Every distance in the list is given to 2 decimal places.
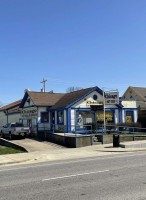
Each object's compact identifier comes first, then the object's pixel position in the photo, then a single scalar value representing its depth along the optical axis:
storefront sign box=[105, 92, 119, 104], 25.22
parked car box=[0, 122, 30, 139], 24.17
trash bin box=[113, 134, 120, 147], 18.59
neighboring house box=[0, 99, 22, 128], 33.38
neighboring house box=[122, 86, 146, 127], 41.22
